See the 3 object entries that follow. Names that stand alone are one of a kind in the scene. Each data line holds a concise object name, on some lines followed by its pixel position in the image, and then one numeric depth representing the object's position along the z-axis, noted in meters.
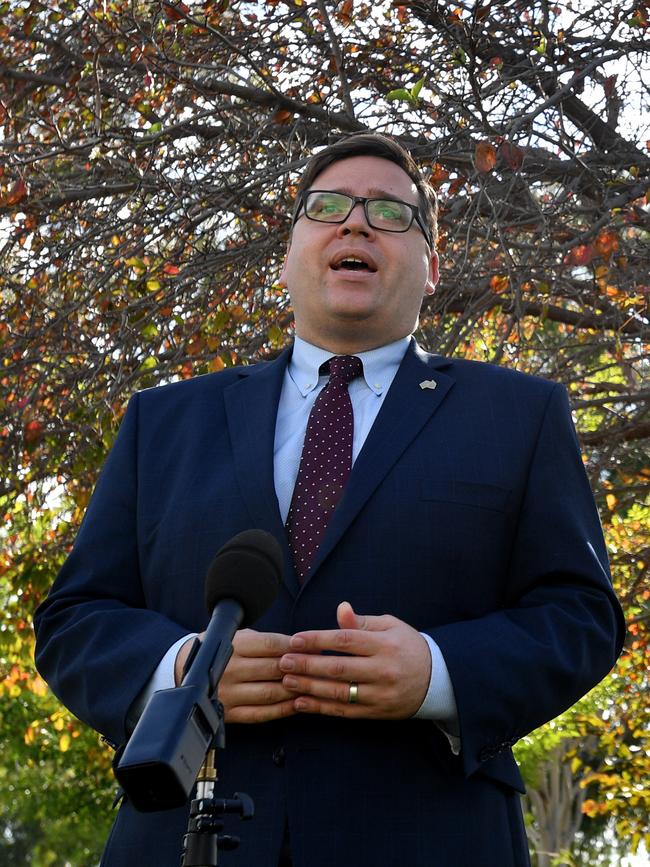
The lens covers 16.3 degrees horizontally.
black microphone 1.65
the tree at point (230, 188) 3.32
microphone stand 1.71
